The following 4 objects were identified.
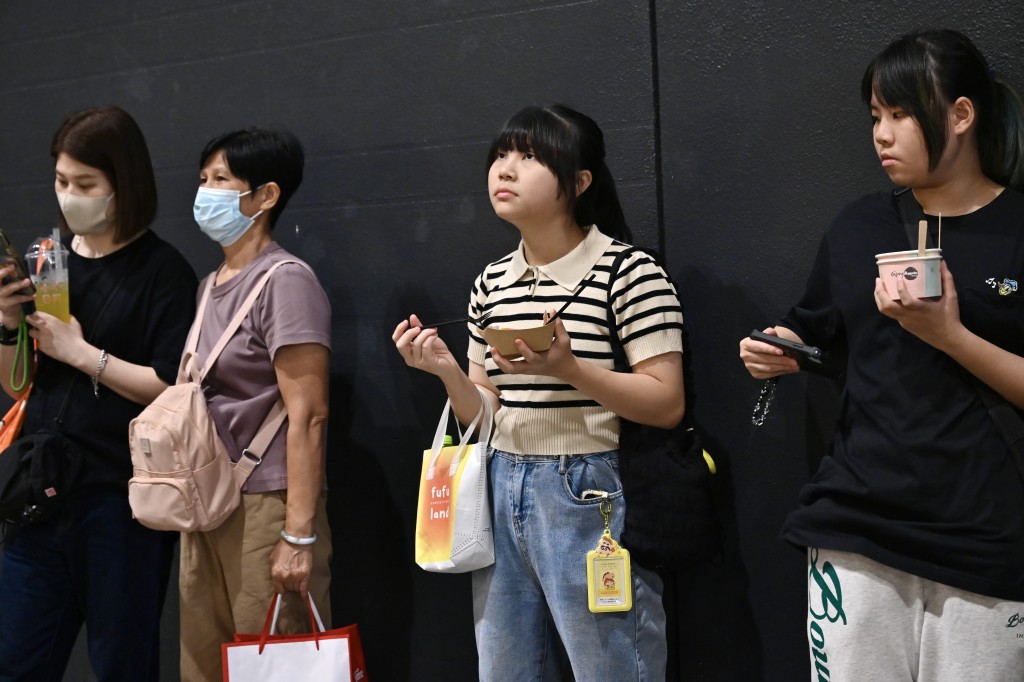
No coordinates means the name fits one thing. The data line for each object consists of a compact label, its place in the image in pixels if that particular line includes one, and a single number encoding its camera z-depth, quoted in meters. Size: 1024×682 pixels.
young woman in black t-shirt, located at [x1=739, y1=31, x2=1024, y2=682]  1.78
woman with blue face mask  2.49
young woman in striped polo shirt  2.13
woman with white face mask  2.53
